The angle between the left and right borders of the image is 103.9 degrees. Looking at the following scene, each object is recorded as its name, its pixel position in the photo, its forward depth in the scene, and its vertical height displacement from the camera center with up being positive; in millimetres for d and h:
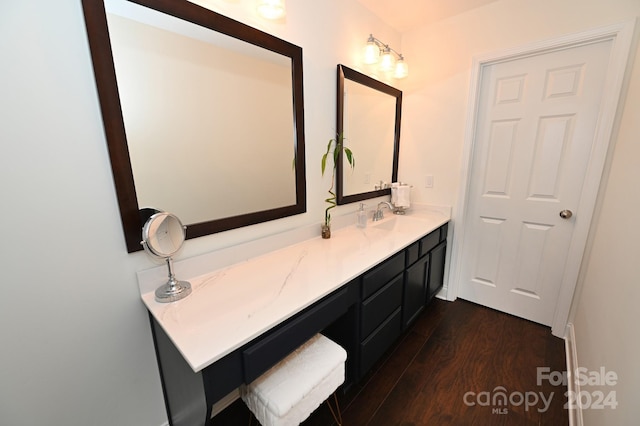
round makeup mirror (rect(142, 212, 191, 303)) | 979 -313
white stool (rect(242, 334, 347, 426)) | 912 -845
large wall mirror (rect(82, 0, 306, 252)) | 952 +229
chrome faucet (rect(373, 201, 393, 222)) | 2229 -462
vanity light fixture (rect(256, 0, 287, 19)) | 1258 +771
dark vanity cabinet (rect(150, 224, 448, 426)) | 823 -748
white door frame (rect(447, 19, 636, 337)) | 1551 +245
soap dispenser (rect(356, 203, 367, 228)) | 2037 -452
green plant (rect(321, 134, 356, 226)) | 1778 +26
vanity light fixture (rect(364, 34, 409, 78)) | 1905 +830
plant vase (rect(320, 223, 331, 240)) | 1773 -481
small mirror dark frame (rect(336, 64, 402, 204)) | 1788 +324
